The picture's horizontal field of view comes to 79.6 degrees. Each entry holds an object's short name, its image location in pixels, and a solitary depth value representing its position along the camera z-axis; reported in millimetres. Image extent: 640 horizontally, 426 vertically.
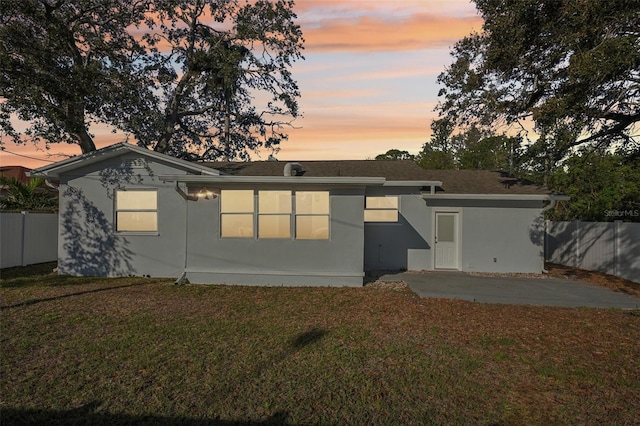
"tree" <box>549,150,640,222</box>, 21328
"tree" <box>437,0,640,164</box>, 8914
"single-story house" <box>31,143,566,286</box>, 10562
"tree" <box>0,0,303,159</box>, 12781
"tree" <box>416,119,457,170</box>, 14341
